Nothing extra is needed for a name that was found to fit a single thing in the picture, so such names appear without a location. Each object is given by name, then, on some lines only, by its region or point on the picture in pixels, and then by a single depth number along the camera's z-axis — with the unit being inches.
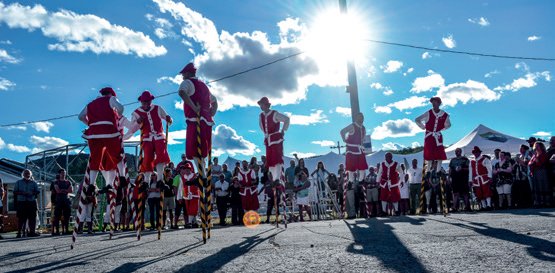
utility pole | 605.0
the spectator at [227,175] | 546.2
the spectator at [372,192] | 511.5
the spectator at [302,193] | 486.0
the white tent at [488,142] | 782.5
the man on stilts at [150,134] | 258.4
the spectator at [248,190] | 501.7
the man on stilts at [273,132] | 316.5
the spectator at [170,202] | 466.3
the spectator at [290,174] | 514.9
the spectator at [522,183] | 490.6
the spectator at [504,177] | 494.6
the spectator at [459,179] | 492.1
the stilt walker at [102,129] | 232.7
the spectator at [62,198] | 466.0
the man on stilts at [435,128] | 353.1
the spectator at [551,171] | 453.0
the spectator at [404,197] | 520.7
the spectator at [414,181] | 544.3
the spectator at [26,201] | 466.9
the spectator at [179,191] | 479.5
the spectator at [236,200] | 502.6
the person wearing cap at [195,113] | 222.4
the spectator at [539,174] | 452.8
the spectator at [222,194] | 492.7
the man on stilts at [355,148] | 403.9
